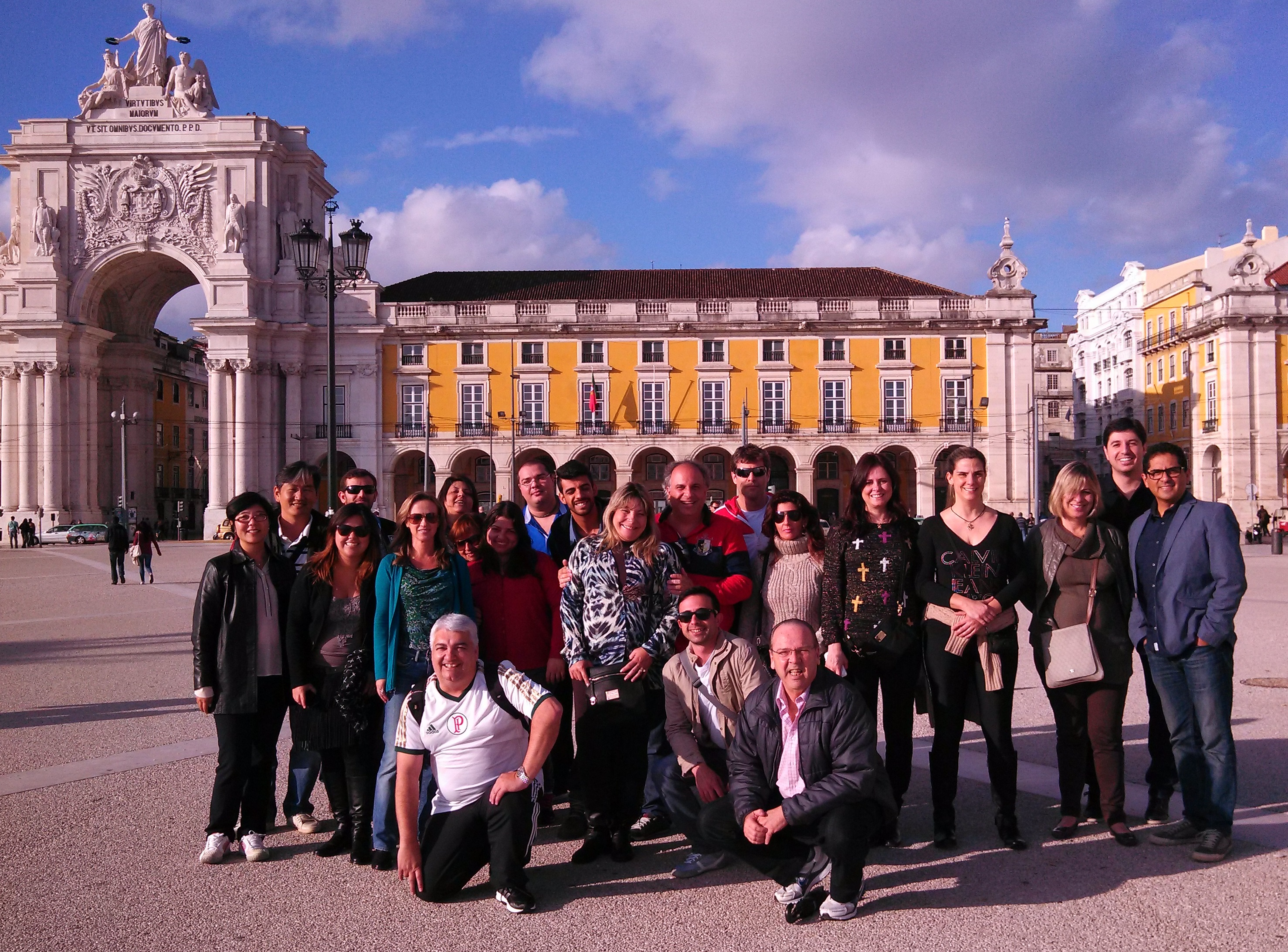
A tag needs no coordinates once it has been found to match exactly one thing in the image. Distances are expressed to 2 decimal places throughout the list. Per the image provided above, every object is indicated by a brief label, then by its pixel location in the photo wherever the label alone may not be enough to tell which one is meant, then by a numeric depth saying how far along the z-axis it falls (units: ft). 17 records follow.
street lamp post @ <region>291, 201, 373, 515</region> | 44.78
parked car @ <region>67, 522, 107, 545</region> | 152.56
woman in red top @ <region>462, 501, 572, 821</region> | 17.44
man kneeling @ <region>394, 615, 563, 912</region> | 14.58
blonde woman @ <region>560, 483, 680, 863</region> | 16.29
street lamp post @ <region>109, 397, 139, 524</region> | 160.97
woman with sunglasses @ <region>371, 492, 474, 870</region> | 16.16
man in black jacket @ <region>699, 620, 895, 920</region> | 13.82
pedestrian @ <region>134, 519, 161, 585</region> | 73.12
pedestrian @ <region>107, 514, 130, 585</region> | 72.33
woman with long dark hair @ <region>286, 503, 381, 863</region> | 16.60
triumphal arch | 155.53
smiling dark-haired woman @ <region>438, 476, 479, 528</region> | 19.02
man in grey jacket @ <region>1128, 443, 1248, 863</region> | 15.92
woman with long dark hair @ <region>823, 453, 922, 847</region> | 16.90
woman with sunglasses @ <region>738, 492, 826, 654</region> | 17.63
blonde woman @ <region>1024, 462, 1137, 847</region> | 16.70
